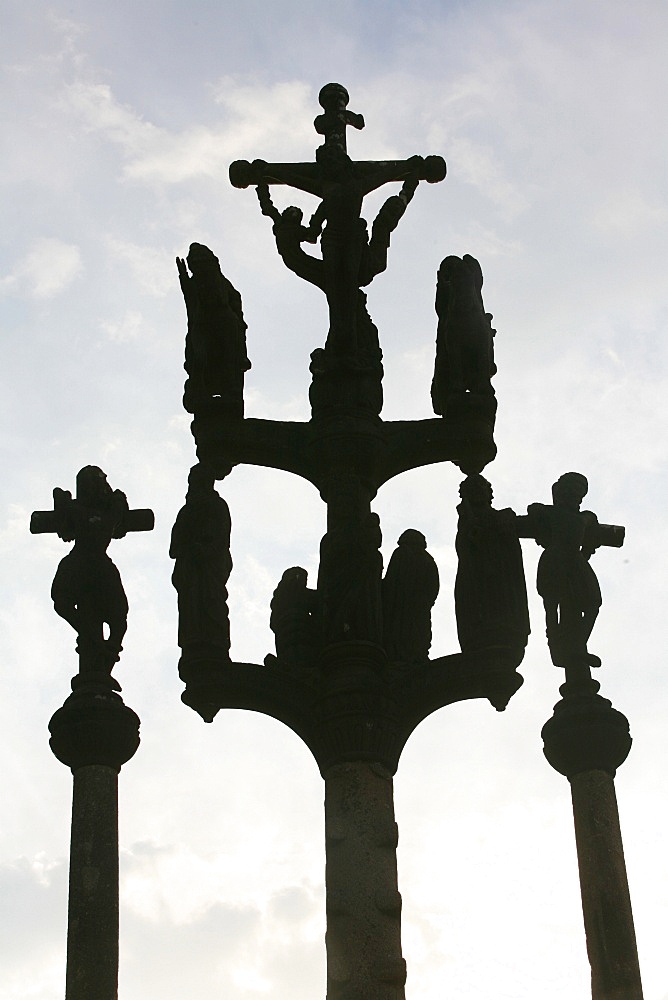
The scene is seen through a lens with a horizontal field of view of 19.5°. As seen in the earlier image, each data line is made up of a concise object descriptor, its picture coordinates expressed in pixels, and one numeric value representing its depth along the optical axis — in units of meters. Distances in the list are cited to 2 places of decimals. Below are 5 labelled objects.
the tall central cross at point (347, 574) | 15.15
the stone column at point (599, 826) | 16.59
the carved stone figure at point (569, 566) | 18.25
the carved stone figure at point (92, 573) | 17.42
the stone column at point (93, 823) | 15.90
